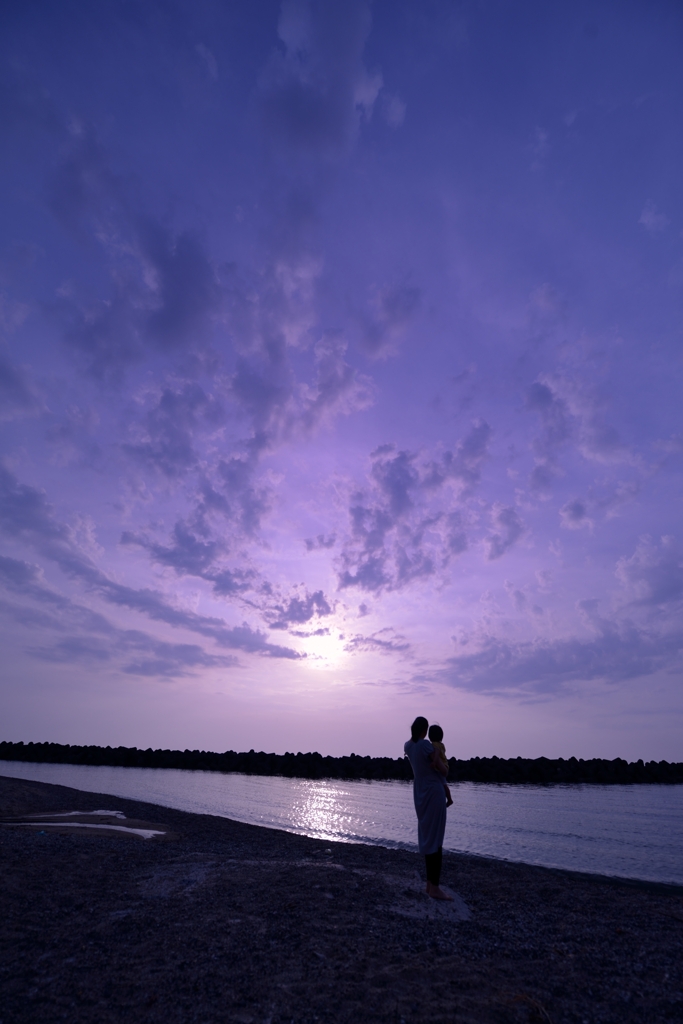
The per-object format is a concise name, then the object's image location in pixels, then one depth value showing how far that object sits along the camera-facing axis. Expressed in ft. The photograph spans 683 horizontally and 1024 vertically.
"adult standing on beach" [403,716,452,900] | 26.50
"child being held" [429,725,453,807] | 26.71
